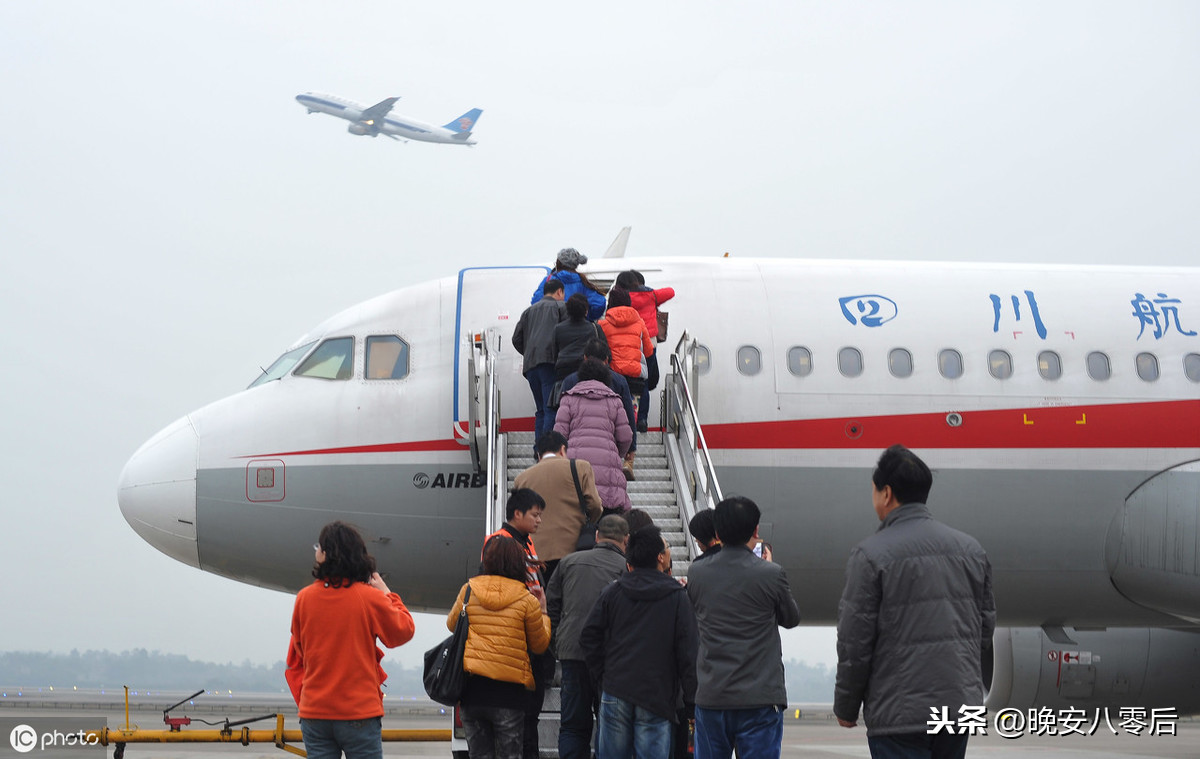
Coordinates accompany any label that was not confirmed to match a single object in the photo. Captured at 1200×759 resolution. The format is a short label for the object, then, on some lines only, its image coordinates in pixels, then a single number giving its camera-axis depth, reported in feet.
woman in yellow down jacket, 21.88
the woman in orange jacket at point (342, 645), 19.60
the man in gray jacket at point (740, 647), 20.39
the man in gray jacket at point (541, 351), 34.04
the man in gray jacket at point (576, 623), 23.67
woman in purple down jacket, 29.37
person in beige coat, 26.96
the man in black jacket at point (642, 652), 21.56
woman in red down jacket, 35.88
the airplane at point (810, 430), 38.40
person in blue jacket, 36.42
